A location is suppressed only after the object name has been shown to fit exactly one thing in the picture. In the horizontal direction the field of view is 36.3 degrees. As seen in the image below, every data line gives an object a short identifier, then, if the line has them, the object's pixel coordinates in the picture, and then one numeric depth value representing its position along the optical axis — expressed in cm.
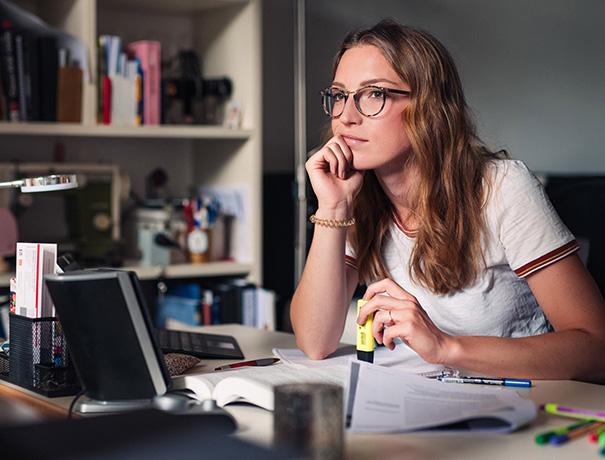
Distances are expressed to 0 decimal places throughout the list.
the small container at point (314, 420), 91
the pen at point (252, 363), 152
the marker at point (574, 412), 118
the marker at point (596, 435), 109
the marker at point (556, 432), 109
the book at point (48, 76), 296
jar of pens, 330
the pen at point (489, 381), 136
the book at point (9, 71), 290
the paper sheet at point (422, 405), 112
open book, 124
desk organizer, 134
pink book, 320
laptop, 118
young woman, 172
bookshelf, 310
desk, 104
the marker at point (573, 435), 109
